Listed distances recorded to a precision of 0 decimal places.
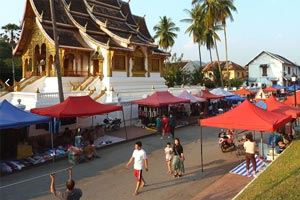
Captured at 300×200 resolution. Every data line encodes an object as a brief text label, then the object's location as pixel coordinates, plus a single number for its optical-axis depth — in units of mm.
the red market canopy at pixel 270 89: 49012
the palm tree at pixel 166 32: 63750
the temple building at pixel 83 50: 29406
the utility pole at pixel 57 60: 18984
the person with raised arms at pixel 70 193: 7270
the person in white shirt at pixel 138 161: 10625
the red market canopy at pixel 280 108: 16166
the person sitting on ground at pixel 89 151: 15234
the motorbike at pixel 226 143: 16250
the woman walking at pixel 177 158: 12031
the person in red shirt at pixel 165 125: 20302
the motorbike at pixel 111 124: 22141
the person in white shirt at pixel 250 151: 12109
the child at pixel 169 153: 12625
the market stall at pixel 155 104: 23439
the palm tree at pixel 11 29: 64938
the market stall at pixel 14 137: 14266
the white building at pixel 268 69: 71244
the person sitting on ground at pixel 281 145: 15114
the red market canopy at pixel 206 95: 29703
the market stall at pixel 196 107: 28083
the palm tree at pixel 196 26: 55250
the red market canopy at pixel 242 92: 39666
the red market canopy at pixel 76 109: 16531
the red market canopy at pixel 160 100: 23203
